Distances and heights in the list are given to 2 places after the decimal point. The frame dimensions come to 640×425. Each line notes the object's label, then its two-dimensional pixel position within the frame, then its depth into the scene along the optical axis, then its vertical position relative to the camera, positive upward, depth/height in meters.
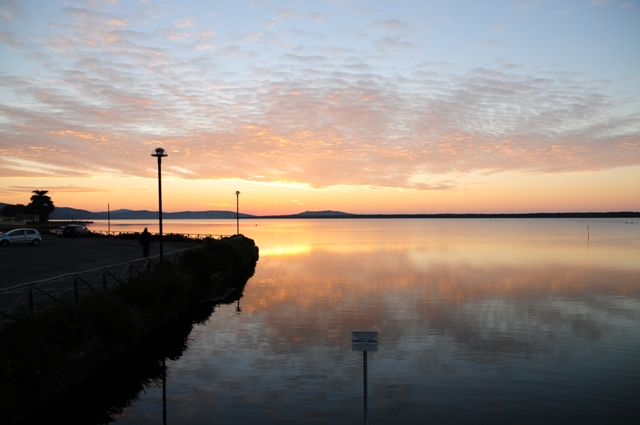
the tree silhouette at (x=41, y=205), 126.12 +3.01
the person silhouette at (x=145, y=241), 34.28 -1.80
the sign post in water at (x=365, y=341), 9.01 -2.36
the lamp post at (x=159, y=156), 24.31 +2.97
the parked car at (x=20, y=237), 48.97 -2.07
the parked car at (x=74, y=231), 65.50 -2.03
